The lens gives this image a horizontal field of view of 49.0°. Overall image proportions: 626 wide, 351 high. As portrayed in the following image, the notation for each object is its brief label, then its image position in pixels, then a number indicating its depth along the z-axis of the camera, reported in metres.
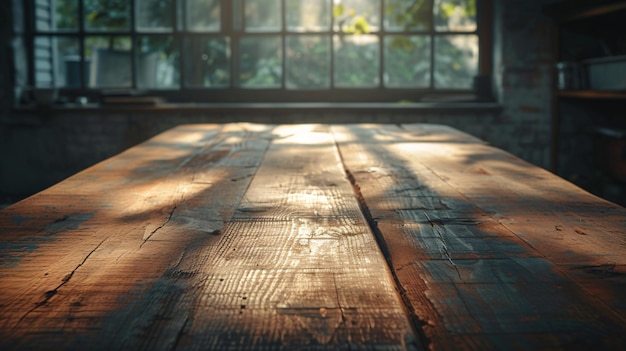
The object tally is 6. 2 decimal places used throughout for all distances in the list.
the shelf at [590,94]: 3.95
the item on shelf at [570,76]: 4.52
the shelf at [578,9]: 3.96
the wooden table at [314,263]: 0.68
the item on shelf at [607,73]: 3.94
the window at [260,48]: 5.25
